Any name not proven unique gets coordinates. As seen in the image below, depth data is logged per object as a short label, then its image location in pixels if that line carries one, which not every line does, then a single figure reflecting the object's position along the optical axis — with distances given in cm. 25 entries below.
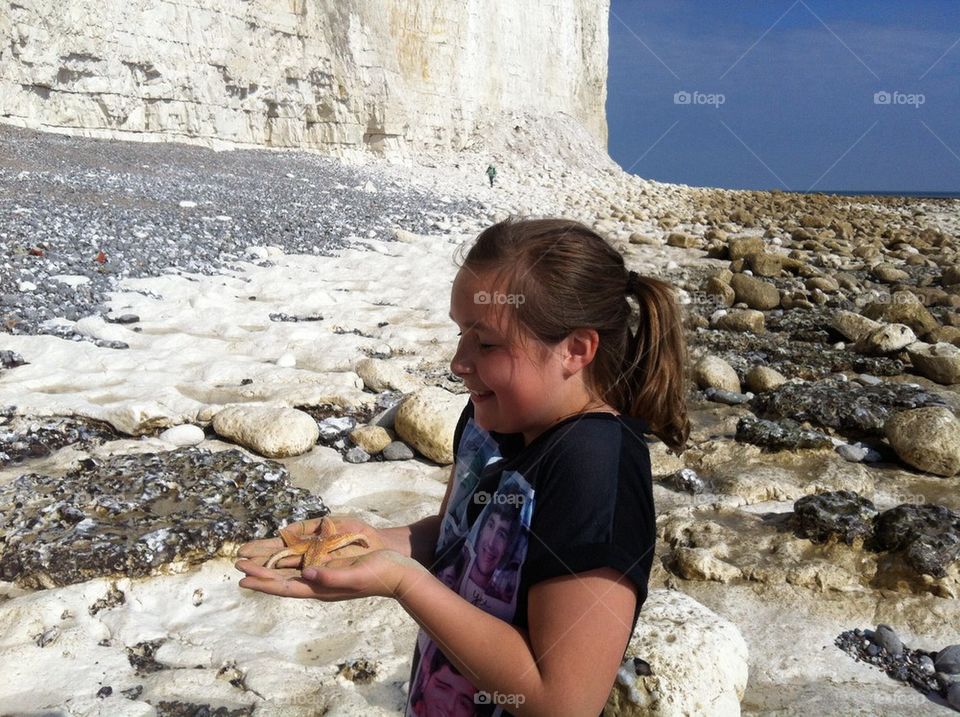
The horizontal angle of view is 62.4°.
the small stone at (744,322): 761
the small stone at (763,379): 571
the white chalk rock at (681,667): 222
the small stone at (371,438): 430
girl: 116
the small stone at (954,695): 243
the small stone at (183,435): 405
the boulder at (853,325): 710
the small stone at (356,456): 418
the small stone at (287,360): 538
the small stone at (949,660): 259
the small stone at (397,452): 424
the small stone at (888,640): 275
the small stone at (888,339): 656
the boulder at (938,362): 605
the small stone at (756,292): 870
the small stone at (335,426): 440
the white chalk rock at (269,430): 407
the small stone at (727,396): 550
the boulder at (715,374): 570
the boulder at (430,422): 421
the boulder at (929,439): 426
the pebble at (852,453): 451
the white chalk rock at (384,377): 515
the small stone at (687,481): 409
